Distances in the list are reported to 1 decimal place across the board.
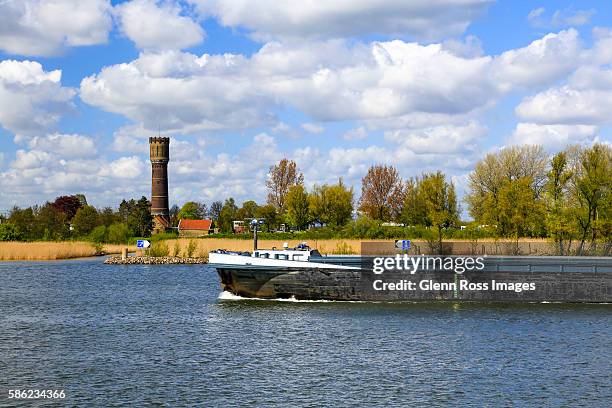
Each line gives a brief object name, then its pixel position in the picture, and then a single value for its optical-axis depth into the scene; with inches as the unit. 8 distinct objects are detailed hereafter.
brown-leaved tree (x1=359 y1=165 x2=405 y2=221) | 5925.2
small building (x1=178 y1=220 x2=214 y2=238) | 7258.9
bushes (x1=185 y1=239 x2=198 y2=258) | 3890.3
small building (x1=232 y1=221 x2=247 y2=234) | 6357.8
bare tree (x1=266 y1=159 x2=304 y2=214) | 6402.6
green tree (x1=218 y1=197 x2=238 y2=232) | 6899.6
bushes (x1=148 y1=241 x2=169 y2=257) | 3959.2
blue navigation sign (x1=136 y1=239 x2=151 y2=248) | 4200.3
